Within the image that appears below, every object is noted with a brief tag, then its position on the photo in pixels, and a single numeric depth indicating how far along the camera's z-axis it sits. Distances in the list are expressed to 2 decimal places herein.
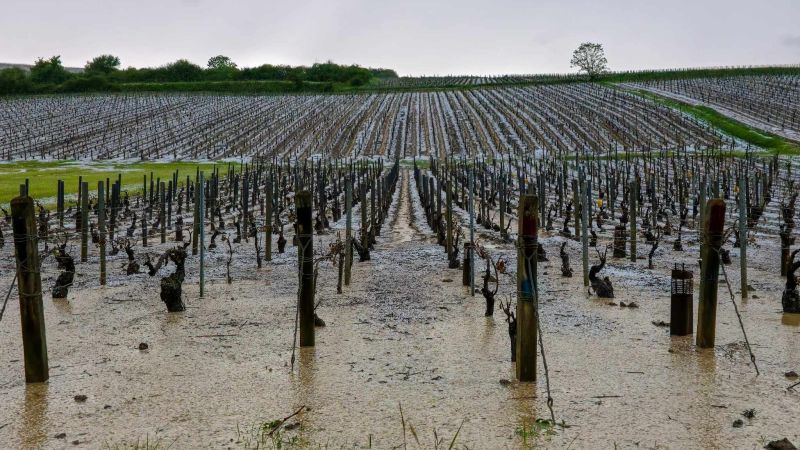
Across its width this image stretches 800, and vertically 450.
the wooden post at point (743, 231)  9.73
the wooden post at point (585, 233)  10.54
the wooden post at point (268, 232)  12.76
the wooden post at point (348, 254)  10.72
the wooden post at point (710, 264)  7.09
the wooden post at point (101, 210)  11.85
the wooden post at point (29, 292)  6.27
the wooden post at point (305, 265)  7.35
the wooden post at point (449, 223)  12.08
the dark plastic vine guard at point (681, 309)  7.70
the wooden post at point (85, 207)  12.49
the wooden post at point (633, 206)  12.54
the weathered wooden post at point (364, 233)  13.05
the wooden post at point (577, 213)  15.05
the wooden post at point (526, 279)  6.20
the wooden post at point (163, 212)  14.63
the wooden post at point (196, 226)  12.36
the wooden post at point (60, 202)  16.90
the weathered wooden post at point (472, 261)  9.95
